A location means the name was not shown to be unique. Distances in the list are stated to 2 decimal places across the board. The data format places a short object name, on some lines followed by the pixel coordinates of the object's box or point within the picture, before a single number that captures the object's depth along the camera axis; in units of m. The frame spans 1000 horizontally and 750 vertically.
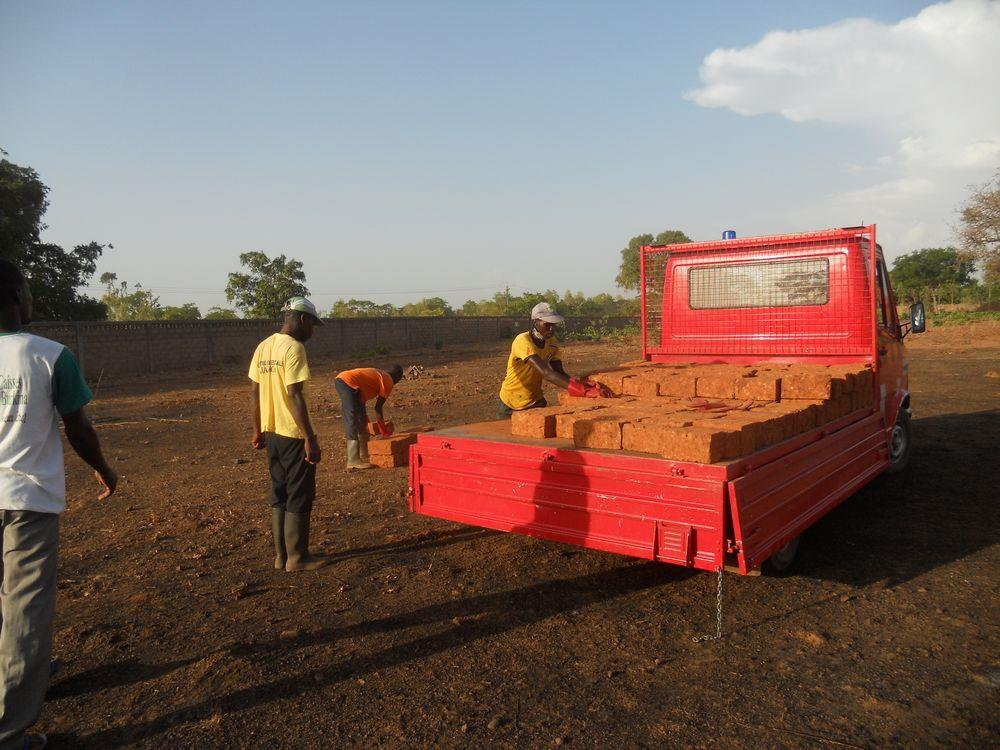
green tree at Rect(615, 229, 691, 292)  50.78
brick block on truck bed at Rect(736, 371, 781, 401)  4.50
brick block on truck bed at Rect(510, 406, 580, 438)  4.09
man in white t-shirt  2.48
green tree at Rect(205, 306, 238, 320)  34.46
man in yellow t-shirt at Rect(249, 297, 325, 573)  4.23
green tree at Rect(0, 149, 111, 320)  18.07
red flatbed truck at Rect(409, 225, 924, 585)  3.29
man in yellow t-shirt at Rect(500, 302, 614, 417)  5.36
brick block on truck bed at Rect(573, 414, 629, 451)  3.73
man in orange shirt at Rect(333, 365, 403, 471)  7.16
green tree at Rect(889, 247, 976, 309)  46.25
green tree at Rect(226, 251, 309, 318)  27.38
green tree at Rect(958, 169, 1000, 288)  32.81
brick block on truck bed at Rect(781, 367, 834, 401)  4.30
